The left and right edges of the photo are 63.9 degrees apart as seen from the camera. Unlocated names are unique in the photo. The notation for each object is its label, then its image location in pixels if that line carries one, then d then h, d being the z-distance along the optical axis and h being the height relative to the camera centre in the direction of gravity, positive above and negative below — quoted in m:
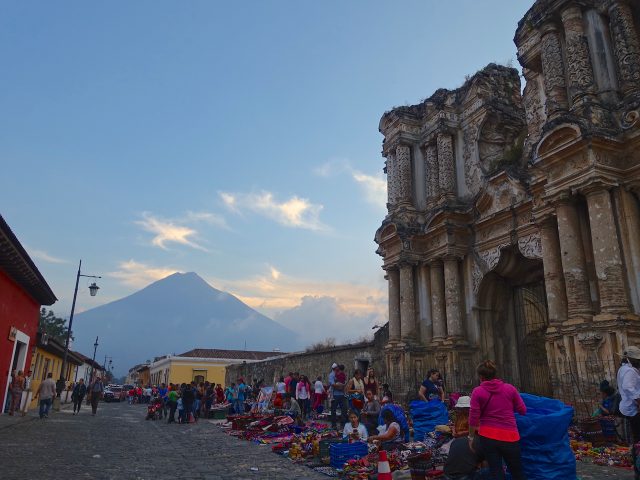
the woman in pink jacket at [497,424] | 4.80 -0.25
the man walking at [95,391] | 20.40 -0.03
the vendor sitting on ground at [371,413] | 9.76 -0.33
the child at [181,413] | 17.19 -0.70
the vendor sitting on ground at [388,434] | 7.88 -0.58
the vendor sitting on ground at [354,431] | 8.63 -0.61
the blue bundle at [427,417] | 9.76 -0.38
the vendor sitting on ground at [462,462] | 5.16 -0.63
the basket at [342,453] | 7.42 -0.82
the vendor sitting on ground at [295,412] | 12.80 -0.45
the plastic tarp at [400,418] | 8.43 -0.35
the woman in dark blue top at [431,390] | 10.30 +0.12
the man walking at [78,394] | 20.95 -0.16
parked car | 40.84 -0.28
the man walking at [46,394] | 16.67 -0.15
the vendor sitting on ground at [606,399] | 8.41 +0.00
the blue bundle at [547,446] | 5.77 -0.52
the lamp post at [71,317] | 22.35 +3.26
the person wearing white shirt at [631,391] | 6.52 +0.11
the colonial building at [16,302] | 13.83 +2.82
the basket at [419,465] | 5.98 -0.78
